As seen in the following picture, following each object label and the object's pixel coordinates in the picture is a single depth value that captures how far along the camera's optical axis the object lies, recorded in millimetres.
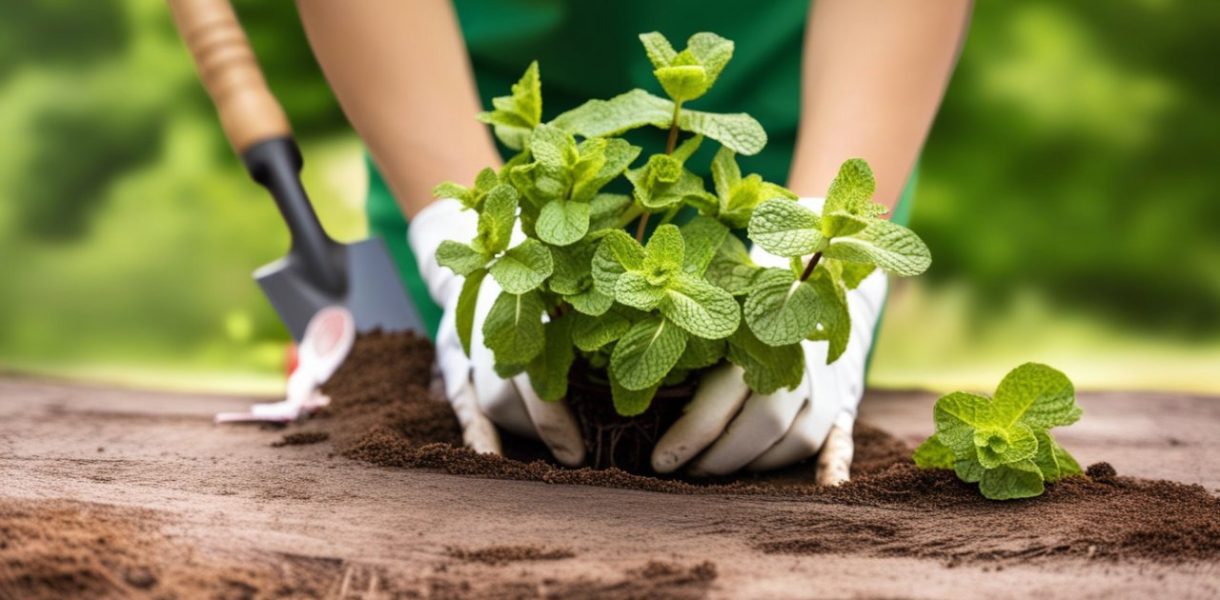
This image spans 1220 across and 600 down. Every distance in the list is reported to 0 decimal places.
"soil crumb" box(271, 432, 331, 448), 1346
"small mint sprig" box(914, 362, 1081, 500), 1079
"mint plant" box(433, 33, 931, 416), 1003
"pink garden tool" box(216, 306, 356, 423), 1514
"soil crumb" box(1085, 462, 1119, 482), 1180
